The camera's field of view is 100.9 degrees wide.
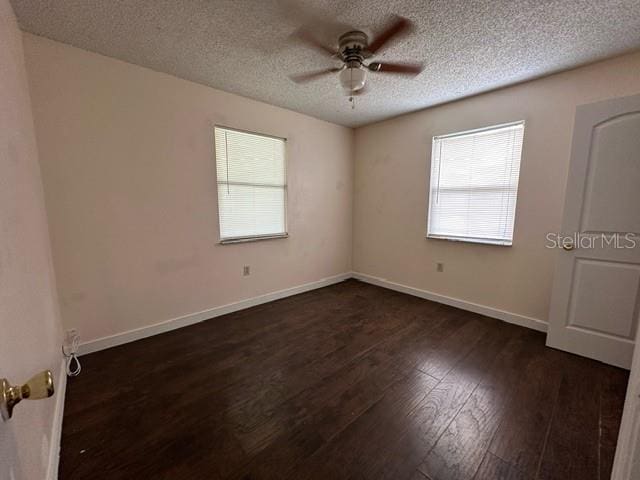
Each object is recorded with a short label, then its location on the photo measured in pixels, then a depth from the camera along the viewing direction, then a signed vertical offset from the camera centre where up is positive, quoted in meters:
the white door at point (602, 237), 1.97 -0.24
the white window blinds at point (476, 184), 2.77 +0.25
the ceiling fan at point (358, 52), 1.80 +1.13
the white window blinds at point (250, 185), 2.93 +0.23
